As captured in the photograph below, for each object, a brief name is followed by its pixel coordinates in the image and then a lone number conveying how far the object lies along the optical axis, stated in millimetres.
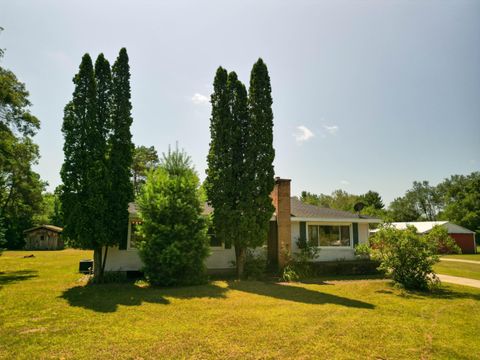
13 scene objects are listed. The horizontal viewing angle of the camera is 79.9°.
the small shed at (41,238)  40656
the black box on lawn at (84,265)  16491
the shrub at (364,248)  13078
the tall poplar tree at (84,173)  12336
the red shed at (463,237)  38500
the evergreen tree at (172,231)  11719
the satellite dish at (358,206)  18647
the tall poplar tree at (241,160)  14078
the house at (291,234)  14352
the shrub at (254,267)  14180
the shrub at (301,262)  13859
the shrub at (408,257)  11438
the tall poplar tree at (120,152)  13016
